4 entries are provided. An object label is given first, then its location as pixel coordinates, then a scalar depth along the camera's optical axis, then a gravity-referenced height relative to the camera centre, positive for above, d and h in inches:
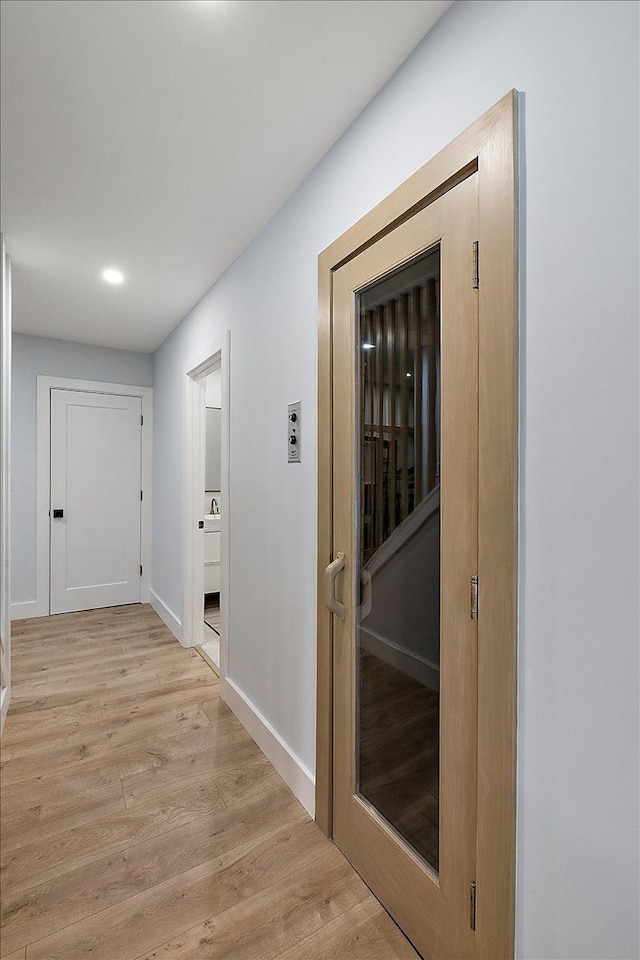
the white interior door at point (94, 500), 172.1 -8.4
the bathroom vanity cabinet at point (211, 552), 169.0 -27.4
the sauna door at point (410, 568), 44.1 -10.5
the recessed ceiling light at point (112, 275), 111.2 +50.7
